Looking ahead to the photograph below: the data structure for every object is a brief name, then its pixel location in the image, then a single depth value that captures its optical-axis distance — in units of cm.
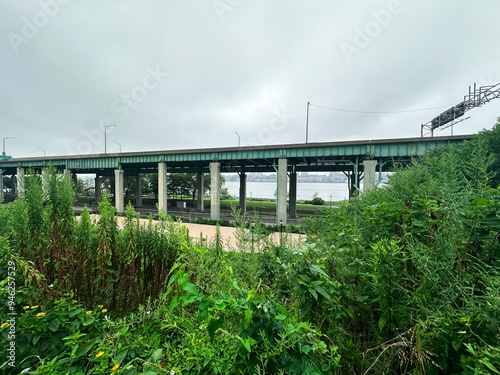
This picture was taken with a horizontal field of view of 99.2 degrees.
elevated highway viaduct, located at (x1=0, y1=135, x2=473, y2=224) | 2319
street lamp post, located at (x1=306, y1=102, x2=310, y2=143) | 3034
